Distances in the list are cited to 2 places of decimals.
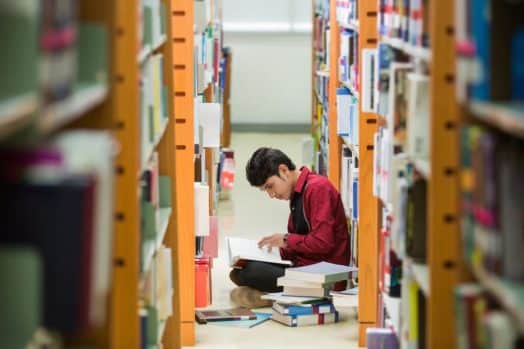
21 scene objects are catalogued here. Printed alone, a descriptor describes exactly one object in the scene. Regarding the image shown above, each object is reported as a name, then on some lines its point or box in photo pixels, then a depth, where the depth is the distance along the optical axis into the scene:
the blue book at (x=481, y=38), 3.68
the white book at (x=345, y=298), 7.86
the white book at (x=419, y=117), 4.67
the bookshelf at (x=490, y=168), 3.41
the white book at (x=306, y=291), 8.12
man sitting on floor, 8.40
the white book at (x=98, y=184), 2.87
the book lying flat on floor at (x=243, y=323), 7.98
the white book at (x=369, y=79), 6.81
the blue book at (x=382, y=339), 5.78
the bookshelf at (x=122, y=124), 2.92
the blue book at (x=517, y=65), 3.61
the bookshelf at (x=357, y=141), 7.22
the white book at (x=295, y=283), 8.06
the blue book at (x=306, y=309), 8.01
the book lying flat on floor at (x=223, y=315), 8.06
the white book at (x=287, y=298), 8.06
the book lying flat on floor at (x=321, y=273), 7.99
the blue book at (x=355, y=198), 7.85
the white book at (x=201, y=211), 7.72
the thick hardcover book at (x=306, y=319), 8.01
